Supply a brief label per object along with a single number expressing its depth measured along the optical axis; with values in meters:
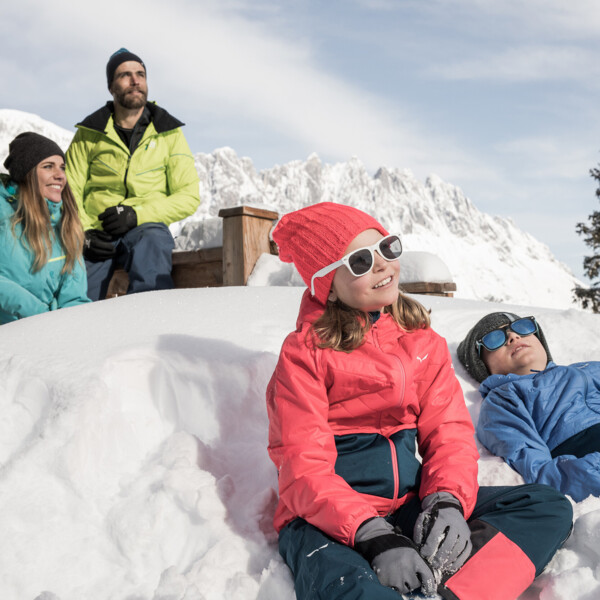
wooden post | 4.38
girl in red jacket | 1.42
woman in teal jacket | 3.23
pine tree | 14.82
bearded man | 3.90
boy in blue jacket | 2.03
